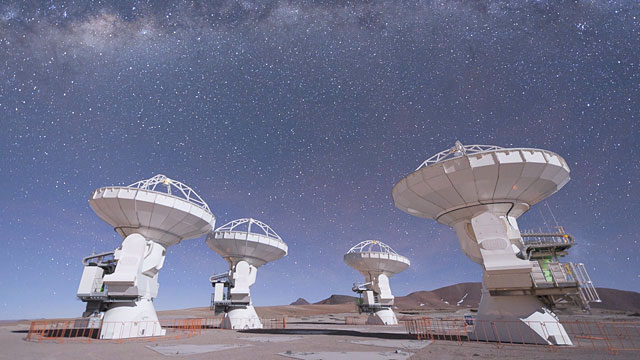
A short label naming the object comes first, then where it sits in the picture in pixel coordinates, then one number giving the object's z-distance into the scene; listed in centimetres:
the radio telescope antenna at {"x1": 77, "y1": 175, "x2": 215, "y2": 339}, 1855
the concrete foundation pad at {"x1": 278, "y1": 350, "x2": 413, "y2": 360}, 1066
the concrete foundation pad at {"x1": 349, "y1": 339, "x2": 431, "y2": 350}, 1370
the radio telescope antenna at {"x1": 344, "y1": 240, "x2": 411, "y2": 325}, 3392
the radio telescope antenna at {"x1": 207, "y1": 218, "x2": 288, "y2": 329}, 2845
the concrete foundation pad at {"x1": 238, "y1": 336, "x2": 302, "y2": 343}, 1733
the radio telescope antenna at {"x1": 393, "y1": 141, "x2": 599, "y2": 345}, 1391
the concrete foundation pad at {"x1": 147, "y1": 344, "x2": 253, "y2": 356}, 1253
